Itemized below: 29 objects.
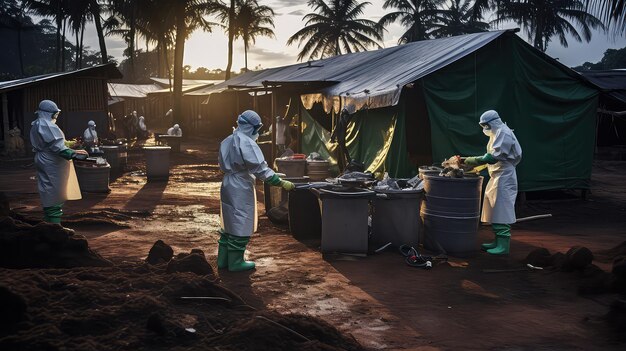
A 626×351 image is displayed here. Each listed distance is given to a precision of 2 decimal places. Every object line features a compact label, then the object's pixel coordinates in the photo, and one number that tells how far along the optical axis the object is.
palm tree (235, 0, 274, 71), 38.09
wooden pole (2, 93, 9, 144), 19.86
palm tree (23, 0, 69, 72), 34.59
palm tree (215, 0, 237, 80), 34.03
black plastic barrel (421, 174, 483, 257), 7.46
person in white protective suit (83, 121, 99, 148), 14.58
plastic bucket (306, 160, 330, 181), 12.16
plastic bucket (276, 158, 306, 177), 11.73
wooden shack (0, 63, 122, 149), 19.56
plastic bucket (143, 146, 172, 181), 15.01
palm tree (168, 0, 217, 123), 29.75
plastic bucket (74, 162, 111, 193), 12.51
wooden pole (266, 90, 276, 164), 15.27
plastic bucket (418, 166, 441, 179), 8.01
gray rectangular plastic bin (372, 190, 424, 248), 7.66
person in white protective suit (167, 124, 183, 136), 22.28
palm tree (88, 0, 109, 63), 30.64
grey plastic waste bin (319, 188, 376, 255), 7.38
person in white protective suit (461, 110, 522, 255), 7.58
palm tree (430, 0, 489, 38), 41.72
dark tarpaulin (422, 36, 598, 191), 10.57
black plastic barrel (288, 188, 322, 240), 8.34
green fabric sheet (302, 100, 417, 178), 10.56
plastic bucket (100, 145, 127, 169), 15.91
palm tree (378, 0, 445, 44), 39.22
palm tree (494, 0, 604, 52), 28.62
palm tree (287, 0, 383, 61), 39.25
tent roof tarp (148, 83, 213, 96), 40.00
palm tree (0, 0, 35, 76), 51.01
